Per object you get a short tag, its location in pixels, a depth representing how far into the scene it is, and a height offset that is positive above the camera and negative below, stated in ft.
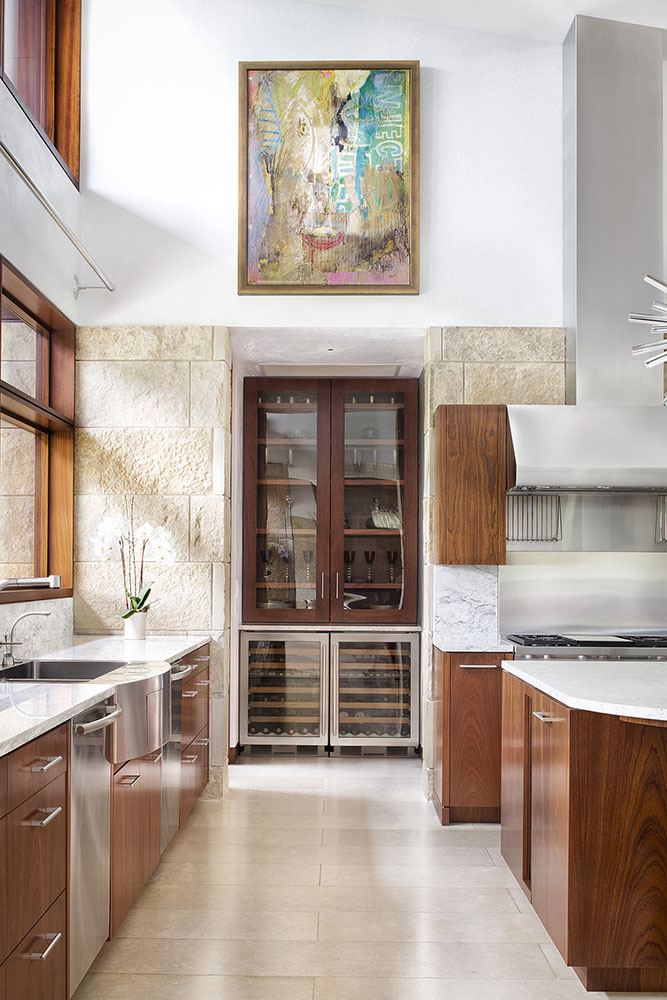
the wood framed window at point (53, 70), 14.05 +7.73
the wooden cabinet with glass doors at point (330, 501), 18.85 +0.66
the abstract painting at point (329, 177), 15.46 +6.18
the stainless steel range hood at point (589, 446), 13.79 +1.35
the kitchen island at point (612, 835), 7.93 -2.72
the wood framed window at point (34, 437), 13.01 +1.53
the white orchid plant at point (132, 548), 13.37 -0.27
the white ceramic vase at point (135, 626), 13.53 -1.45
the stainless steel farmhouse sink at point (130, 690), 9.46 -1.86
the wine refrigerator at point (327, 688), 18.57 -3.28
